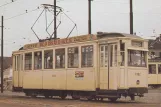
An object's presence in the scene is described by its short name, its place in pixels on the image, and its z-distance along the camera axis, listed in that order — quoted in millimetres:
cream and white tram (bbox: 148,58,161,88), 51125
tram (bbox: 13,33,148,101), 22641
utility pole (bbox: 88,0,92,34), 35906
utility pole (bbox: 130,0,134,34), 28131
